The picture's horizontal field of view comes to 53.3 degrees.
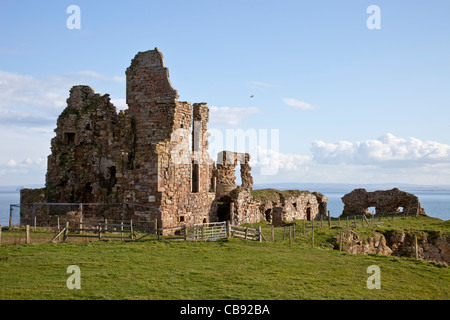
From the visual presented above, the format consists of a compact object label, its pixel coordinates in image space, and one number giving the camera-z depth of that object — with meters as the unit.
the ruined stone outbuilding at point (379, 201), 49.50
